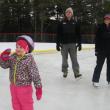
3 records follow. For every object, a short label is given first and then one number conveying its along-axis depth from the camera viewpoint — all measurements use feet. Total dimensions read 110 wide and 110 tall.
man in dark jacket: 11.50
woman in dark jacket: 10.30
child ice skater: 6.02
